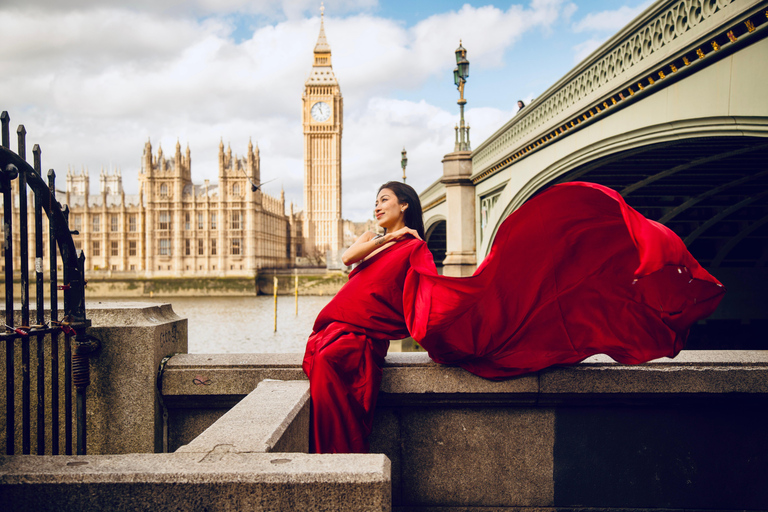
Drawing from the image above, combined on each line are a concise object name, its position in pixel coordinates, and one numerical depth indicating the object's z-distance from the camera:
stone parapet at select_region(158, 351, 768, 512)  2.60
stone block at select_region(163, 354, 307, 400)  2.77
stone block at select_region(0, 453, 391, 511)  1.41
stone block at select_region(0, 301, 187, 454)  2.80
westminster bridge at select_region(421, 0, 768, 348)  4.31
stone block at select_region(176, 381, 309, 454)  1.70
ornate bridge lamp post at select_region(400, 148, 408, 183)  21.59
